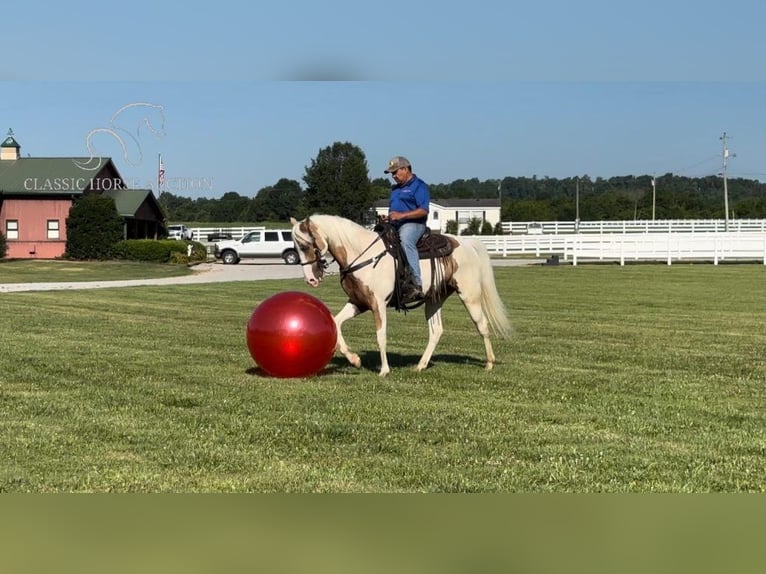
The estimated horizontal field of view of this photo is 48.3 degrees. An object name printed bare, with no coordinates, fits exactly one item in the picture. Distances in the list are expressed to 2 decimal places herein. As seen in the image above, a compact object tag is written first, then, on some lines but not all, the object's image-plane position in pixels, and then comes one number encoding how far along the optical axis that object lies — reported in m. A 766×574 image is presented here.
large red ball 9.95
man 10.39
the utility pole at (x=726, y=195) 69.50
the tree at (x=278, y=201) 106.78
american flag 49.59
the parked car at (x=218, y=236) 71.06
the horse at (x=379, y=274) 10.36
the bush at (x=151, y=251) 49.50
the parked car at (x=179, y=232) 75.56
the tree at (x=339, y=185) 89.06
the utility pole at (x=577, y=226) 80.11
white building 118.00
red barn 51.78
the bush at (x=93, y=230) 50.56
